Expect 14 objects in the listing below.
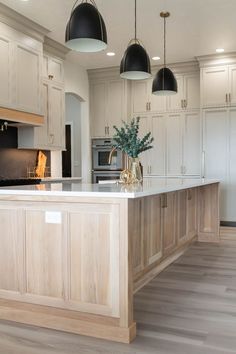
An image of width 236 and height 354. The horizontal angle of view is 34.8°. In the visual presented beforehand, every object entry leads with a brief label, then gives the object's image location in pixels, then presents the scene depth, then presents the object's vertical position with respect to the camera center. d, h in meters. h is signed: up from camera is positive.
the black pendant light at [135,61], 3.76 +1.07
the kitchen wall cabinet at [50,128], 5.53 +0.62
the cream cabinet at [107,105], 7.45 +1.25
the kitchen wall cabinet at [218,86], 6.55 +1.42
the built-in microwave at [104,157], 7.38 +0.22
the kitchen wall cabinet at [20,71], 4.64 +1.27
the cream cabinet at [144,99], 7.27 +1.33
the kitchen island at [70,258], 2.34 -0.60
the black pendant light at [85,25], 2.75 +1.05
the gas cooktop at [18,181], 4.70 -0.17
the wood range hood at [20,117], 4.62 +0.67
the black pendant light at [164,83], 4.52 +1.02
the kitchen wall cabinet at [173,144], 7.05 +0.43
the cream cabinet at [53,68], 5.73 +1.56
